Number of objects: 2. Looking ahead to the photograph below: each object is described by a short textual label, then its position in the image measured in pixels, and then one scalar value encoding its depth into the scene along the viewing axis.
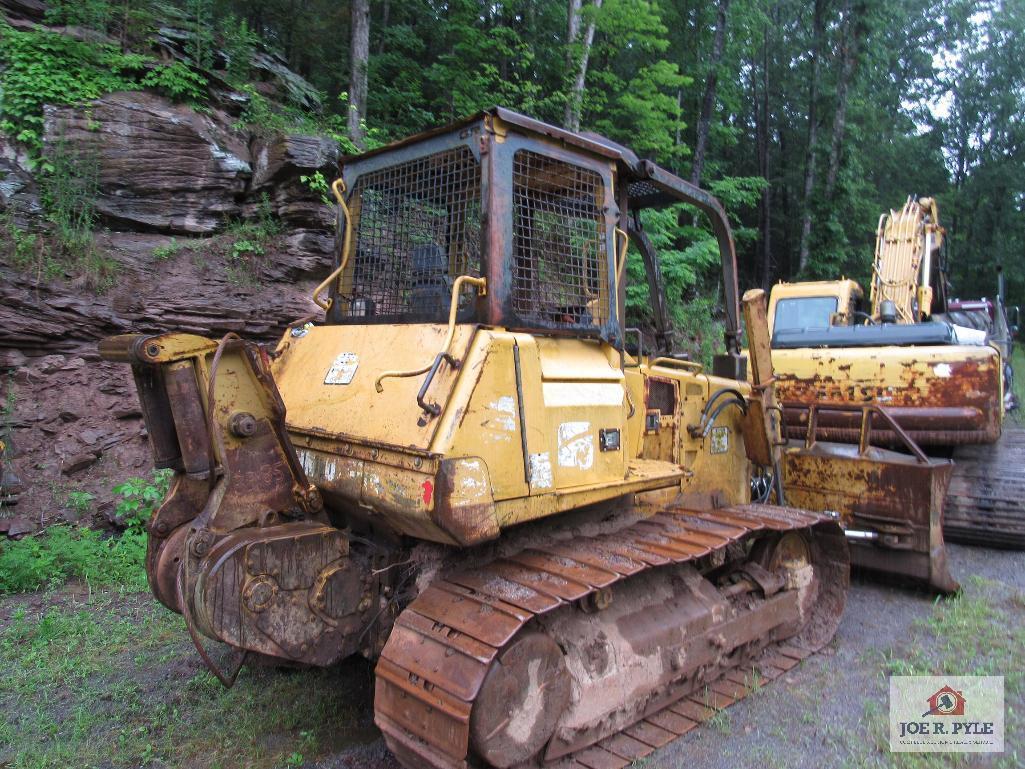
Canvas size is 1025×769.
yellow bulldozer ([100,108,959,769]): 2.62
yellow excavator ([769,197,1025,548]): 5.67
